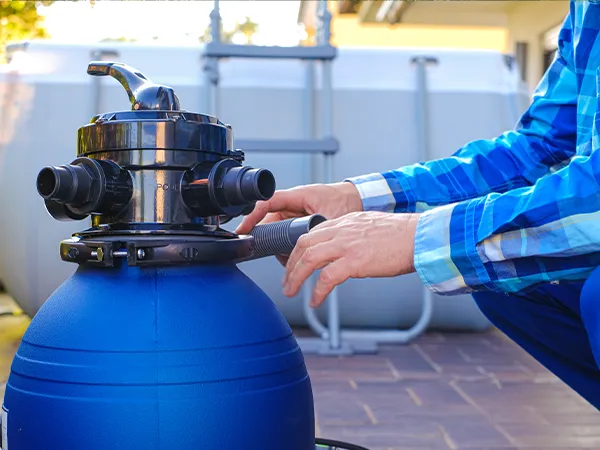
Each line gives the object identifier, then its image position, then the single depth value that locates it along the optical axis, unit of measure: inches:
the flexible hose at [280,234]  41.8
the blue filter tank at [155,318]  32.8
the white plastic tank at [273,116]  132.2
